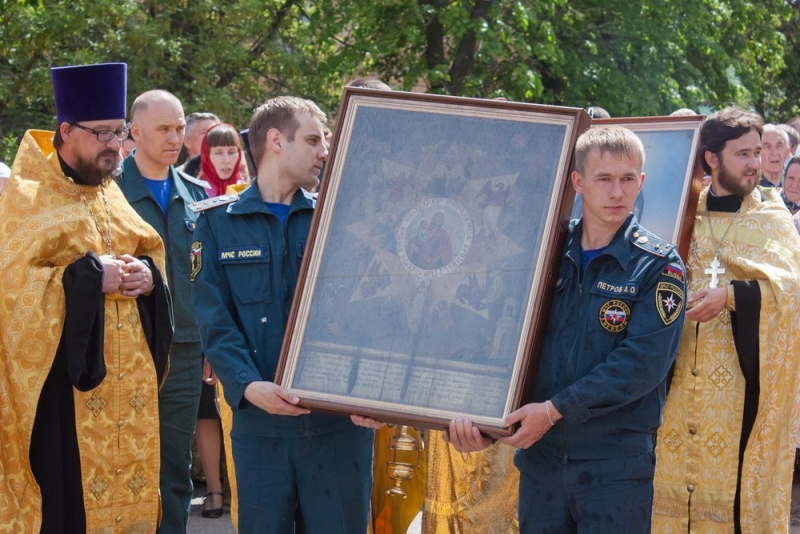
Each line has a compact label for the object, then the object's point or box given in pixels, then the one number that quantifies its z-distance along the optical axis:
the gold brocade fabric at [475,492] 5.43
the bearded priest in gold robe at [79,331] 4.37
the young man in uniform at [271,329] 3.94
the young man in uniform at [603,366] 3.55
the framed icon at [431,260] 3.64
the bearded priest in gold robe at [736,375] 4.84
